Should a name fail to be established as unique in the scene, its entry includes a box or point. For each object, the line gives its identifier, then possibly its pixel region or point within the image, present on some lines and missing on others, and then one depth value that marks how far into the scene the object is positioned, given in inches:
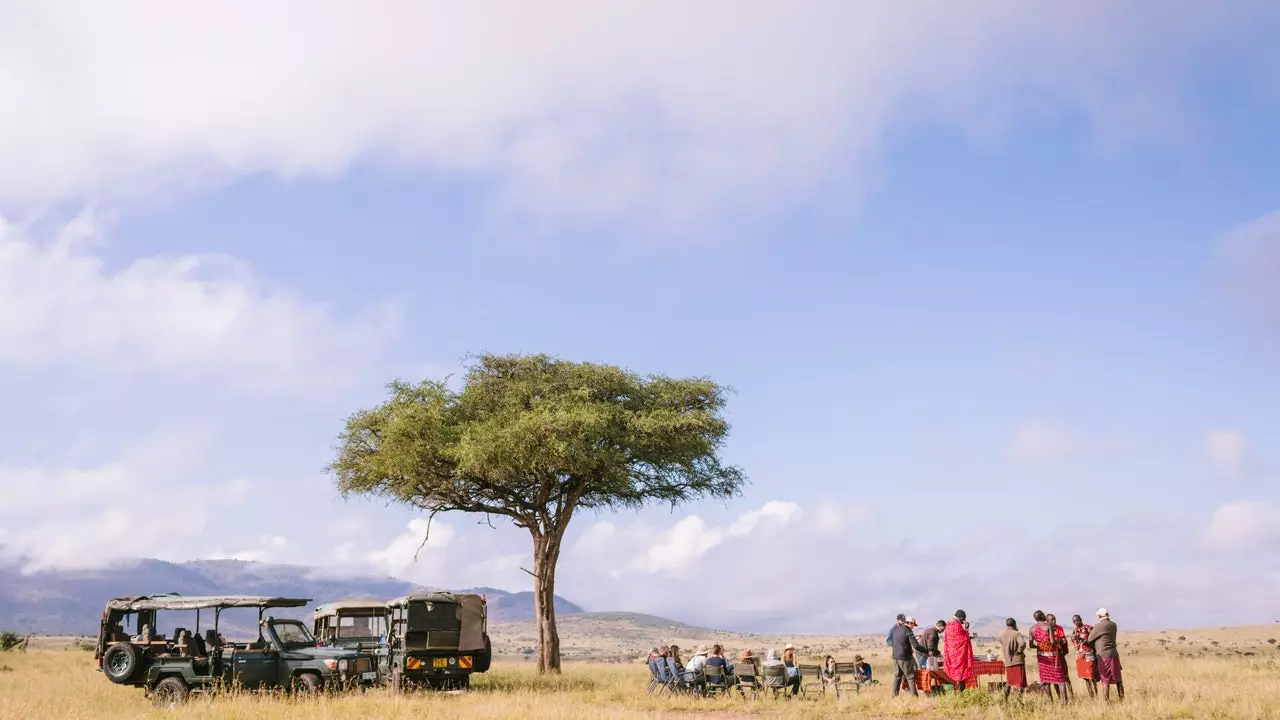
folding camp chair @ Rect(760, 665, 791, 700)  1009.5
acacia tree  1406.3
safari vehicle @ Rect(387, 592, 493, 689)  1088.8
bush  2283.5
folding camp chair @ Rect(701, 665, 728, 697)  1042.1
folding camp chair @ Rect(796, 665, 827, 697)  1034.4
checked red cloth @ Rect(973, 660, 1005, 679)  934.4
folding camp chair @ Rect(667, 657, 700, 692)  1054.4
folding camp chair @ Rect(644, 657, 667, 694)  1082.1
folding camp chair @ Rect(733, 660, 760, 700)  1029.2
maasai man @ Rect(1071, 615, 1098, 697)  895.1
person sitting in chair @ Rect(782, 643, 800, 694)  1044.5
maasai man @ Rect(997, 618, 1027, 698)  869.2
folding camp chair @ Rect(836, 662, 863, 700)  1071.0
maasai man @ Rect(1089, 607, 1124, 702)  872.9
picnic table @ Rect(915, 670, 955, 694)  941.2
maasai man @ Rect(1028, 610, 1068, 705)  852.0
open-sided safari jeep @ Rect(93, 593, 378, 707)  935.7
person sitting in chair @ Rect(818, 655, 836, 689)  1065.1
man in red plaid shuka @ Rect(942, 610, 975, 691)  908.6
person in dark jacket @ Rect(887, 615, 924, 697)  961.5
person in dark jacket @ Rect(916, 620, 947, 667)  973.8
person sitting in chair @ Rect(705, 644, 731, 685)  1052.3
